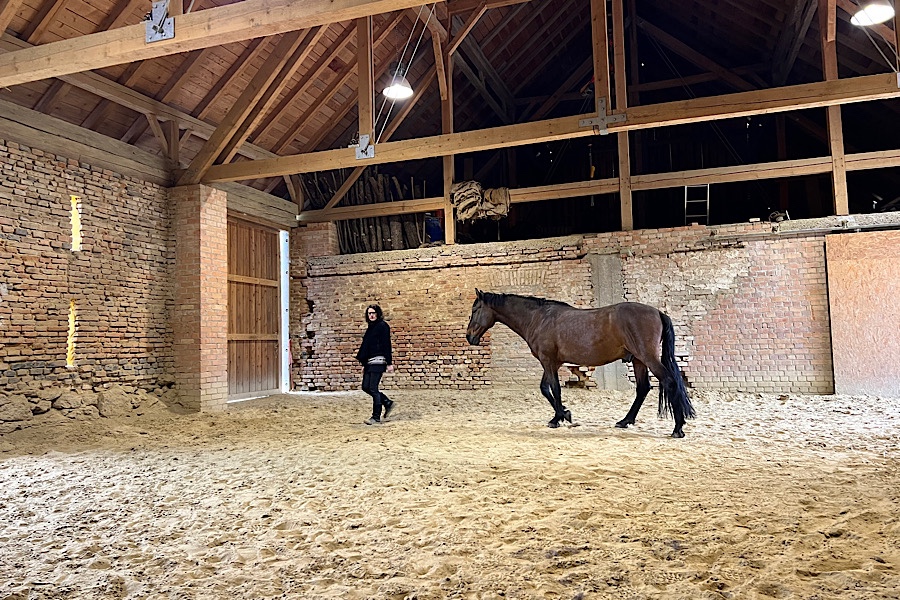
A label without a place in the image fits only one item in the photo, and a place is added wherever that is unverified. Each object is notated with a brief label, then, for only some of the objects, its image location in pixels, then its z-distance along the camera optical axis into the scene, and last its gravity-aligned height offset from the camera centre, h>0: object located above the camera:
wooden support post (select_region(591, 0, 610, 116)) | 7.25 +3.70
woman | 7.30 -0.17
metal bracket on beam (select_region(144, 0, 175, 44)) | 4.70 +2.67
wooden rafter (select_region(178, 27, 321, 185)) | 8.41 +3.60
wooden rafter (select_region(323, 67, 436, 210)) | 11.08 +4.26
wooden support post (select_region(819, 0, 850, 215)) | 9.20 +3.11
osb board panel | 9.02 +0.19
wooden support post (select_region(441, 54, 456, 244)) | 11.48 +2.53
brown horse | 6.44 -0.07
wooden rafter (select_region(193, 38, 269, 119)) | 8.95 +4.32
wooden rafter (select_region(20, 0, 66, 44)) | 6.78 +3.94
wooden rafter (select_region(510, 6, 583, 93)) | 12.68 +6.73
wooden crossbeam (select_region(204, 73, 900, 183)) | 6.51 +2.65
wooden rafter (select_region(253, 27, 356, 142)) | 9.72 +4.61
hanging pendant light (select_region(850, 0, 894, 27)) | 7.07 +3.93
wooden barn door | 10.87 +0.60
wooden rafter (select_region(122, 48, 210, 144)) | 8.57 +3.98
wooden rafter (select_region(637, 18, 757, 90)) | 12.12 +6.12
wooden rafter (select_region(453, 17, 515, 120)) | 11.77 +5.86
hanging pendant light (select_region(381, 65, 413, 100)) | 8.56 +3.74
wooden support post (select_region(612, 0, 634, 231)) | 7.66 +3.28
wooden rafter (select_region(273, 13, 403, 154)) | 10.04 +4.60
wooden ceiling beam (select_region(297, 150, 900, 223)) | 9.46 +2.72
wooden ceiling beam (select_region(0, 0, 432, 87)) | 4.35 +2.54
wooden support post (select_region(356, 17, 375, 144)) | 7.87 +3.69
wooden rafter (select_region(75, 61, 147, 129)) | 8.06 +3.44
